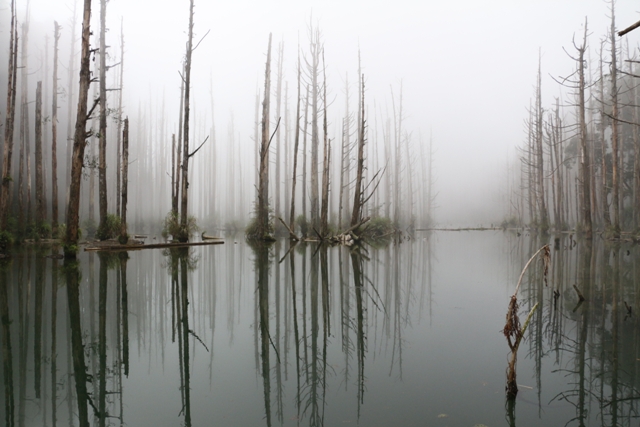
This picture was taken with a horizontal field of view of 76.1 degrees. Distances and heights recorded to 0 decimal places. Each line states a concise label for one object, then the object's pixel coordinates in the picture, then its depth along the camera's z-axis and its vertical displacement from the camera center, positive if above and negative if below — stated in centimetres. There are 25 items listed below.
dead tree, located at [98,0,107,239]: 1301 +319
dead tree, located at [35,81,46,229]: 1397 +193
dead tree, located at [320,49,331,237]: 1532 +121
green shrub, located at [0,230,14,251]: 993 -38
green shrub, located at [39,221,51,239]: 1514 -22
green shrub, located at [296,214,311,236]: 1783 -18
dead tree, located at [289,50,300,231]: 1639 +134
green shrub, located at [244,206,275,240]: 1581 -36
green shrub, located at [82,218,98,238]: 1886 -12
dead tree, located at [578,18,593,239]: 1559 +272
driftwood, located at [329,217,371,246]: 1477 -59
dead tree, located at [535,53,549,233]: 2105 +302
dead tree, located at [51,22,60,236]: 1514 +169
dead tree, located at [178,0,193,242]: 1325 +228
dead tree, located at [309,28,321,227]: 1934 +655
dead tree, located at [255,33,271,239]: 1453 +182
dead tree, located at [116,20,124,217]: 1570 +362
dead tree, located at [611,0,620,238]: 1482 +269
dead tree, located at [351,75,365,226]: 1477 +147
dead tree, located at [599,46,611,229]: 1653 +132
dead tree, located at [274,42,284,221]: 2406 +769
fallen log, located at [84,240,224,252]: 1120 -66
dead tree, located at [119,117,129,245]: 1188 +118
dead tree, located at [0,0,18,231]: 1062 +279
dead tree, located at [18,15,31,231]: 1499 +384
